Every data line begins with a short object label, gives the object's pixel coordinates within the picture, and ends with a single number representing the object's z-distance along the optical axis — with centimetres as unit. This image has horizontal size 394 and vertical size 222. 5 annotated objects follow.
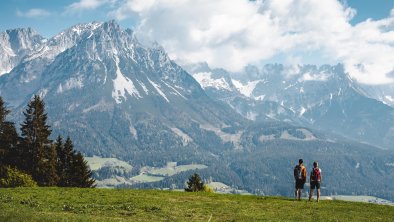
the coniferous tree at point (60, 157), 9884
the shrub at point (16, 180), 7538
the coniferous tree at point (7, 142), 8619
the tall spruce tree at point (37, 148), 8606
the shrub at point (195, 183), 10675
